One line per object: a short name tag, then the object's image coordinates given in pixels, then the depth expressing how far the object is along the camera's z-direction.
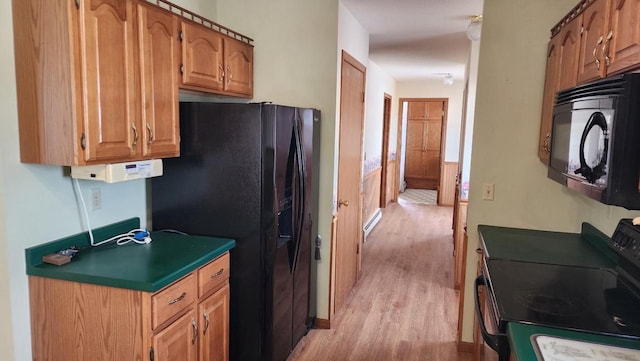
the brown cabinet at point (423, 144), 9.50
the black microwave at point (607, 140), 1.33
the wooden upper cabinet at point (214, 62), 2.27
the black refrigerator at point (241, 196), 2.33
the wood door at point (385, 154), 7.43
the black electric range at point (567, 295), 1.40
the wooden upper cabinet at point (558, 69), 1.97
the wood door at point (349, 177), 3.29
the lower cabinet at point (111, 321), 1.71
